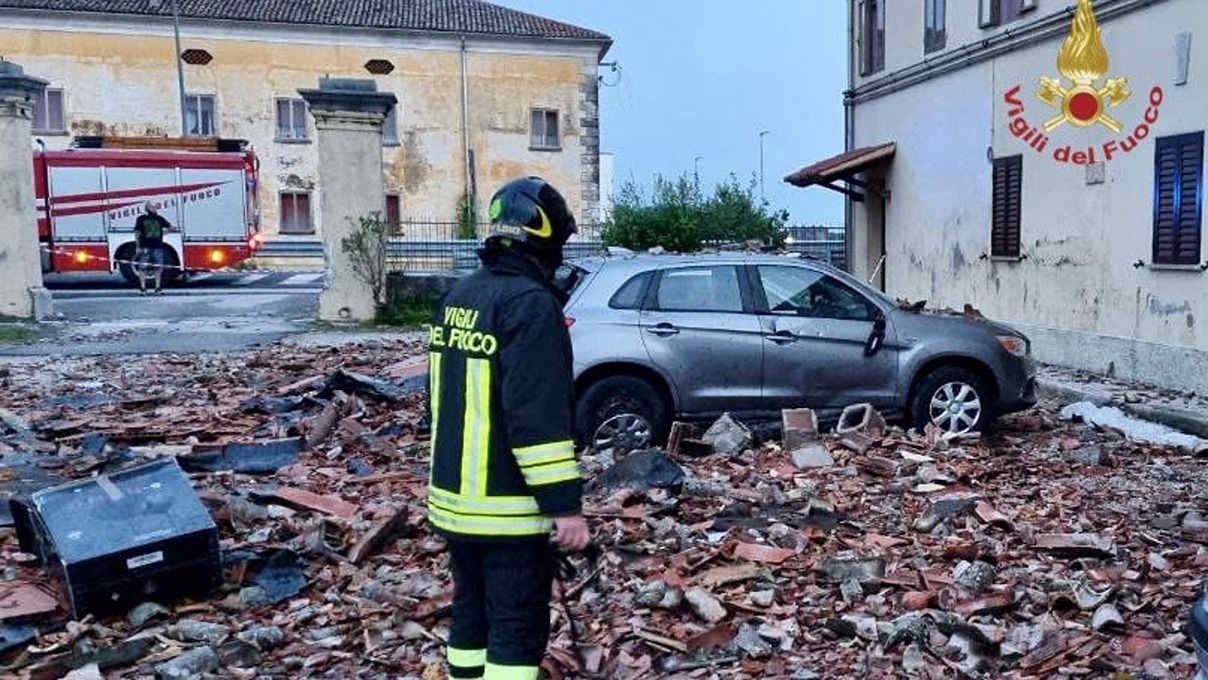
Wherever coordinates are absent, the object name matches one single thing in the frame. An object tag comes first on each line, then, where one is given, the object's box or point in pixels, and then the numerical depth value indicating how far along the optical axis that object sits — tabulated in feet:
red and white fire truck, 91.09
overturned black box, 16.92
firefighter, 11.75
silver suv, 28.84
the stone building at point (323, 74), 125.70
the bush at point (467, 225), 104.65
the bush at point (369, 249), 59.47
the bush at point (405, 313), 60.49
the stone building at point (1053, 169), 38.86
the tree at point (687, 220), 75.77
